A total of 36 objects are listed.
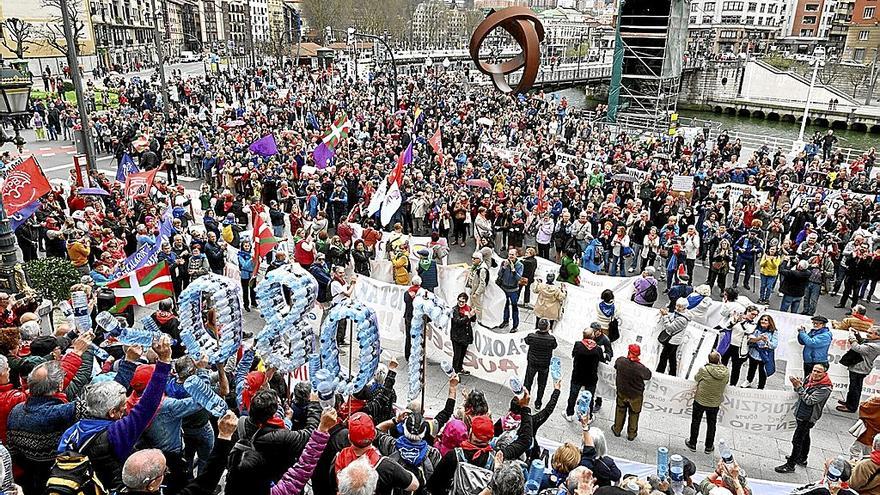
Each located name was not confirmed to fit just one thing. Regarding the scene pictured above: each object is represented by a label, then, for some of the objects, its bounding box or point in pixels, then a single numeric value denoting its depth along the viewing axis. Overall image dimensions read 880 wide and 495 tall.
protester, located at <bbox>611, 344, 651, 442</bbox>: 7.00
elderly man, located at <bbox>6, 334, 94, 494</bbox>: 4.48
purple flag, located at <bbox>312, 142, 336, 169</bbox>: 17.11
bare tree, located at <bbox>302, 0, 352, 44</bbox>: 92.56
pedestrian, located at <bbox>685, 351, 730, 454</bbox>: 6.81
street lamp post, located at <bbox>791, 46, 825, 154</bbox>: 24.35
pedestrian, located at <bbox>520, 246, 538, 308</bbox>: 10.40
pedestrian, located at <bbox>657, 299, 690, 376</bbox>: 8.12
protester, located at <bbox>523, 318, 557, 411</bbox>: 7.40
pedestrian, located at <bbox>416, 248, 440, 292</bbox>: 10.09
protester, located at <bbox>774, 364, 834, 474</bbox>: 6.59
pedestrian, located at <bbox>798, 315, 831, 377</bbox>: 7.94
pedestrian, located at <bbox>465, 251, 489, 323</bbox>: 9.99
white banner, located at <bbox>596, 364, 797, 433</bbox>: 7.07
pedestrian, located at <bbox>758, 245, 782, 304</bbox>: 11.41
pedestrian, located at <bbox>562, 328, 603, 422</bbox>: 7.31
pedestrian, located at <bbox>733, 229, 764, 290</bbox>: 11.92
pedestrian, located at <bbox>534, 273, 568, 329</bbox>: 9.16
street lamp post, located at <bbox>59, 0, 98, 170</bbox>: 14.50
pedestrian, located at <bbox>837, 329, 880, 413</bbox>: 7.70
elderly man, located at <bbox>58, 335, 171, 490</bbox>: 4.12
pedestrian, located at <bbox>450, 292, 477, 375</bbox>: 8.09
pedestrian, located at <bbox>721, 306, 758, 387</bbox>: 8.12
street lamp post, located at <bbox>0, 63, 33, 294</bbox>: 8.66
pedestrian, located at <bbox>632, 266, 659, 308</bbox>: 9.70
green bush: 9.44
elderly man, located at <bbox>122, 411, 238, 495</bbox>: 3.54
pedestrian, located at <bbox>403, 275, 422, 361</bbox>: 8.44
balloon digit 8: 7.37
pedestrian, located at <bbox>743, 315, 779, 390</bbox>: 8.02
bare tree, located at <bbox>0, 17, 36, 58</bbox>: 53.70
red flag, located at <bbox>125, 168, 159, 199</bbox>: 13.80
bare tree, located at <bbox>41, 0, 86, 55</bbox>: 61.50
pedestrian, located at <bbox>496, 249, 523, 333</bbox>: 9.90
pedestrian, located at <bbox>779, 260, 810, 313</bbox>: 10.59
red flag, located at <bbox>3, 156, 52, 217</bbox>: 11.35
